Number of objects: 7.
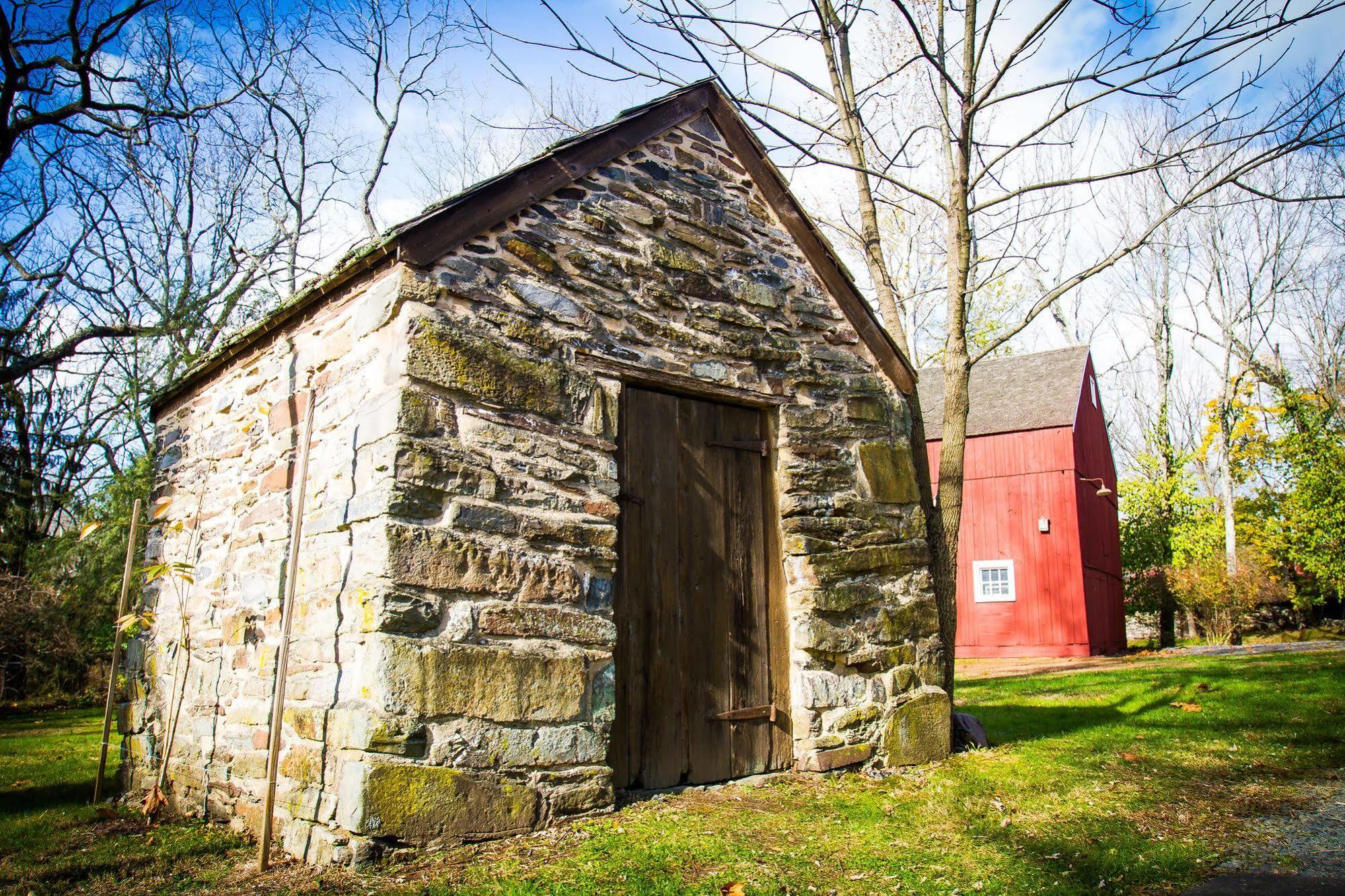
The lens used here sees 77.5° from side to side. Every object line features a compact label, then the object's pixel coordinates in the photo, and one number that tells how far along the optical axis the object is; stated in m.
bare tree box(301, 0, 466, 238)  17.55
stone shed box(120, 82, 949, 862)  4.11
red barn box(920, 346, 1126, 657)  17.34
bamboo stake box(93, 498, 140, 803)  6.03
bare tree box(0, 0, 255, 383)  9.21
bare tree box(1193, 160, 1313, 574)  22.59
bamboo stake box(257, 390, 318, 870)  4.00
